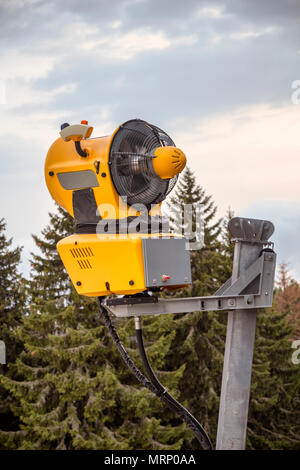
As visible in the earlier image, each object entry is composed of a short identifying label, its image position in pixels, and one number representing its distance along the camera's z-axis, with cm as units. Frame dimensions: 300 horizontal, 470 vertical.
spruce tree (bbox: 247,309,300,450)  2950
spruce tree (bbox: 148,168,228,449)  2780
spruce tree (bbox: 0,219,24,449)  2634
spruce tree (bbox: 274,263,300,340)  4335
